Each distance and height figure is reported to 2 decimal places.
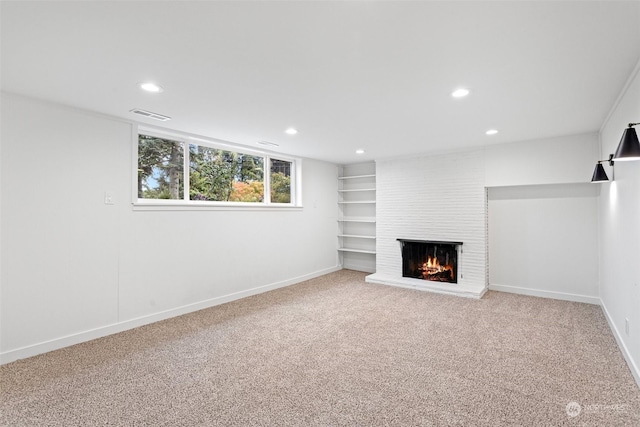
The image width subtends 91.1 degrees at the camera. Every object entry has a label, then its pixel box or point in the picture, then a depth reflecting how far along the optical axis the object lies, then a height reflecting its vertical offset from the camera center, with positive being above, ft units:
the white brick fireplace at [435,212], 16.89 +0.18
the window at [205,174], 13.05 +2.05
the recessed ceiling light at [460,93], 8.89 +3.53
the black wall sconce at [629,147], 6.46 +1.40
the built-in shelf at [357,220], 21.67 -0.33
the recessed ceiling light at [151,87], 8.46 +3.57
